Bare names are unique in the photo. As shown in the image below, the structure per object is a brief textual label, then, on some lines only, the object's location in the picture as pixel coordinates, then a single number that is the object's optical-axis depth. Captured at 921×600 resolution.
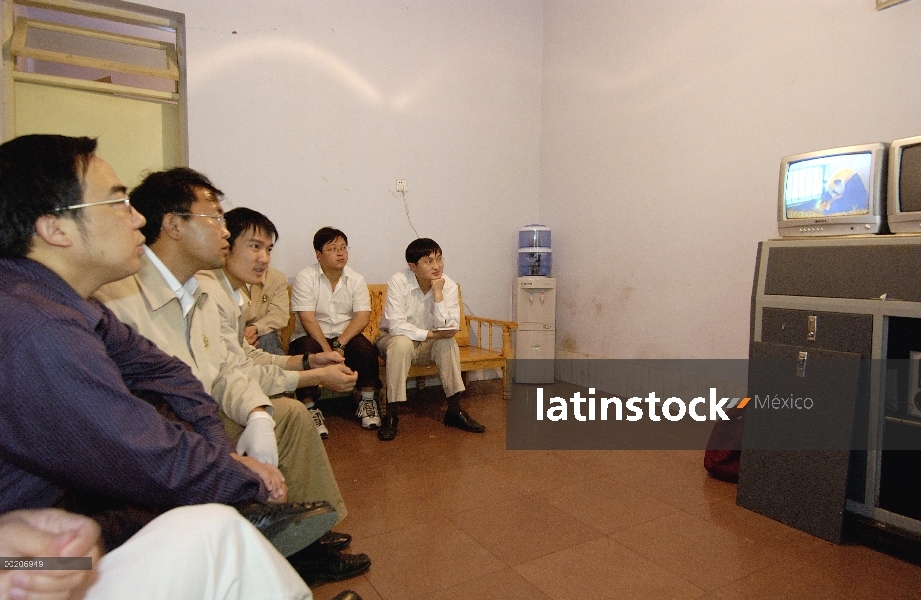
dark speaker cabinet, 1.92
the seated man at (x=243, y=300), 1.96
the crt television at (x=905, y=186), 1.95
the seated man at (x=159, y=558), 0.72
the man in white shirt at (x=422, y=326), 3.44
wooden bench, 3.73
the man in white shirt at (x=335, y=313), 3.52
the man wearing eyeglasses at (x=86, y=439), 0.79
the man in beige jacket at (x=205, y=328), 1.56
